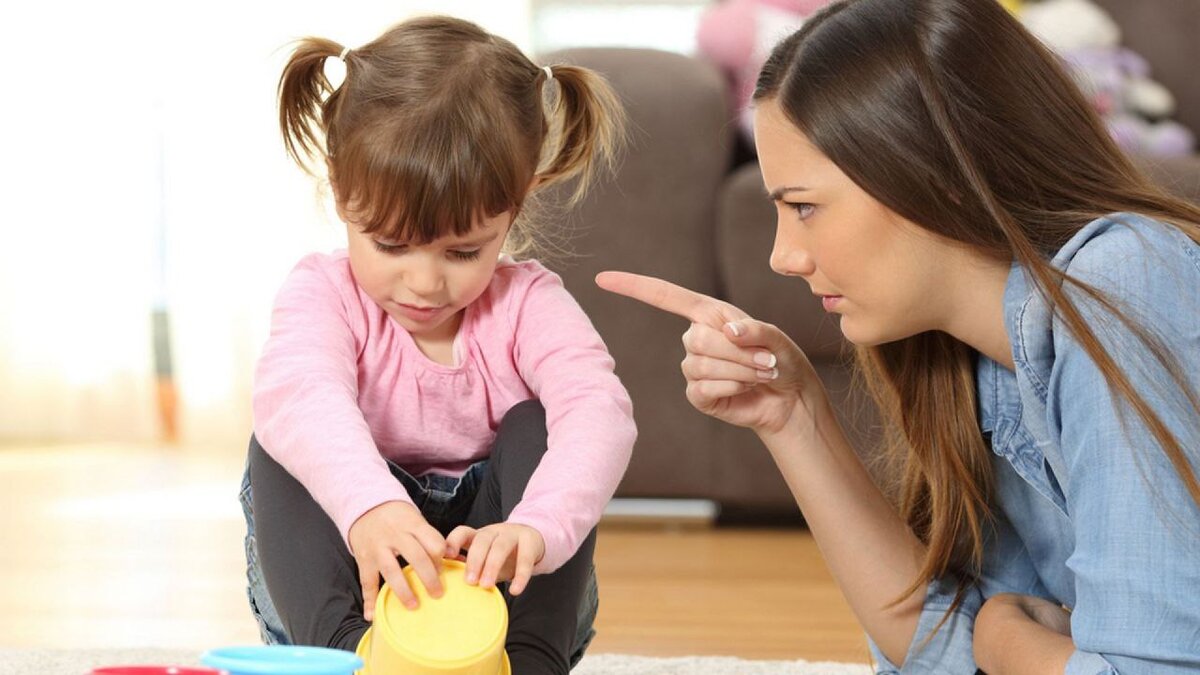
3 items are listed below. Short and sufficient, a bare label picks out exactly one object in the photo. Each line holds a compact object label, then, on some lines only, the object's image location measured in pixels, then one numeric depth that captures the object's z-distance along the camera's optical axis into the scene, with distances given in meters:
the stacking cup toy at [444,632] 1.53
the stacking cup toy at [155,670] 1.39
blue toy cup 1.40
